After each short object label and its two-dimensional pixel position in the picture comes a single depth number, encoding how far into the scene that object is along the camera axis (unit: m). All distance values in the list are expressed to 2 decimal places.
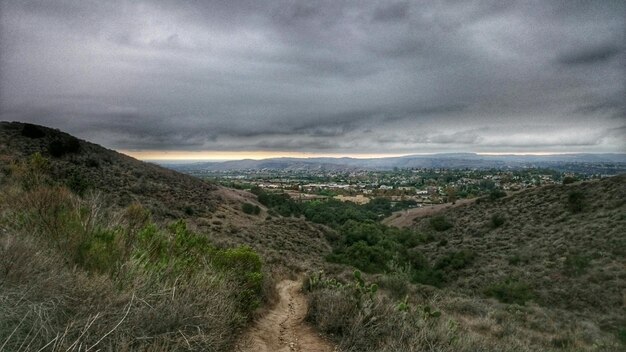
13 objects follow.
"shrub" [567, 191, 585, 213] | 27.56
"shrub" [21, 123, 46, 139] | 32.12
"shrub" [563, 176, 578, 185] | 35.79
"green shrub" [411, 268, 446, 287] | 21.12
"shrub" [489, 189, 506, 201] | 39.56
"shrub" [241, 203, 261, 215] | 36.28
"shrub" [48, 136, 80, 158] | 29.58
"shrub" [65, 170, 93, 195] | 17.28
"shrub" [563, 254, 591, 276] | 17.38
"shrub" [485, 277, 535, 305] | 15.97
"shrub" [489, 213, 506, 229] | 31.08
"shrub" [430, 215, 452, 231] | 36.53
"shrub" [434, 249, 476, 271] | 23.05
